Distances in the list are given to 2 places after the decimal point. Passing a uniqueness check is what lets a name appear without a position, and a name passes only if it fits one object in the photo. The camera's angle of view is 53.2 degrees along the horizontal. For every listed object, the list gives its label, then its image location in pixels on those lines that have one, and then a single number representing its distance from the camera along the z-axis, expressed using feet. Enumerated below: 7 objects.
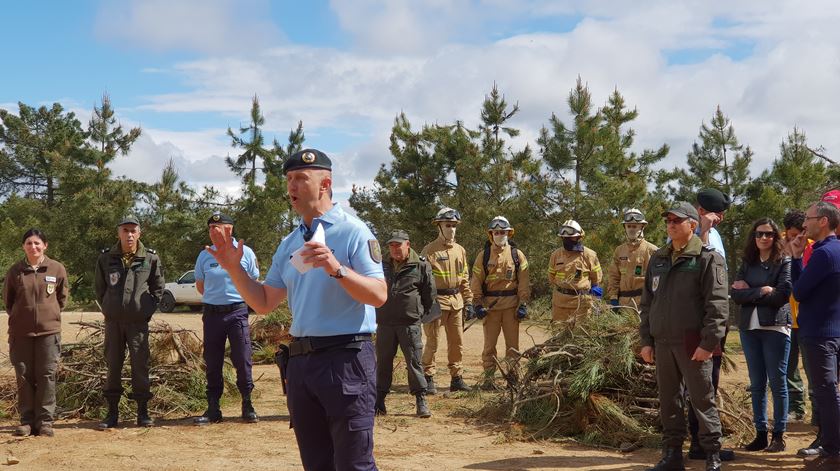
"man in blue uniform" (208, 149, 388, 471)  12.09
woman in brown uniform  25.68
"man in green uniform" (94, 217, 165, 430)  27.07
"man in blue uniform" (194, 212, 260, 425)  27.76
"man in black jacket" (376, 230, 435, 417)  28.58
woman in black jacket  22.48
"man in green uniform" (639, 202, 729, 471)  19.38
